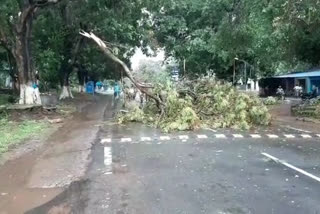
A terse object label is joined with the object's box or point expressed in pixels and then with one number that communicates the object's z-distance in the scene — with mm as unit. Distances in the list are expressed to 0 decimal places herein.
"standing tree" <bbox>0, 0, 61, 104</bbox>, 22562
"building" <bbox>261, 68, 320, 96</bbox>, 48903
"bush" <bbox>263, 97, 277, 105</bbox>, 37312
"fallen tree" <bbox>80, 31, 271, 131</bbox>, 19156
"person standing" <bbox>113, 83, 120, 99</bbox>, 46350
